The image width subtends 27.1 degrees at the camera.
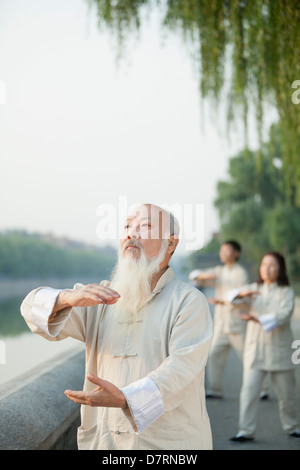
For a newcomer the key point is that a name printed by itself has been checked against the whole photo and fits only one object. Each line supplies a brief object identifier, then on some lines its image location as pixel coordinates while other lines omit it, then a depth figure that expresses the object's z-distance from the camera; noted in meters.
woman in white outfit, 5.54
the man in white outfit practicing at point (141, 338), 2.35
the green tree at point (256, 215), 38.06
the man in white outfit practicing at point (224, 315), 7.41
